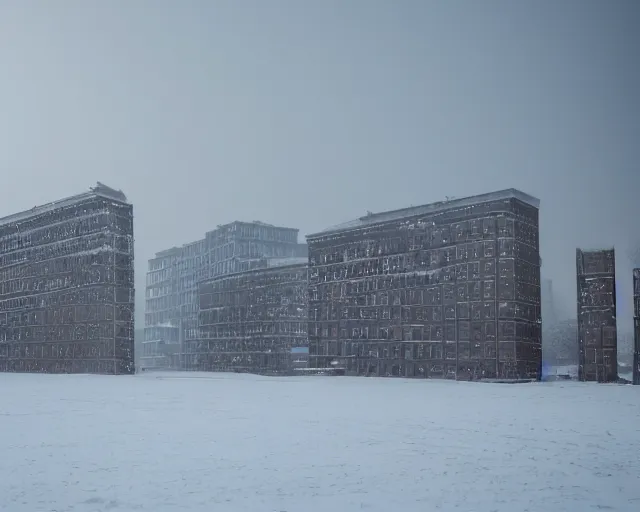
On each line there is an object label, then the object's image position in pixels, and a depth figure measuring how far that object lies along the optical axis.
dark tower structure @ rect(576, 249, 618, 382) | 62.50
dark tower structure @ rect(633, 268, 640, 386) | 59.64
